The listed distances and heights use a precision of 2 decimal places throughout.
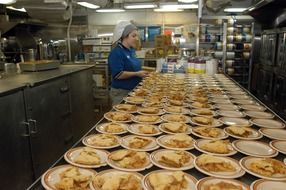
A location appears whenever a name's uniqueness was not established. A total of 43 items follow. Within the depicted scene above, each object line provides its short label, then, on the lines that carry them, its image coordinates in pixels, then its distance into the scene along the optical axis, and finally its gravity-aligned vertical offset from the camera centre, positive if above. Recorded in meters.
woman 2.88 -0.10
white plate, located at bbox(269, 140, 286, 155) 1.12 -0.41
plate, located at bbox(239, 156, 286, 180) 0.90 -0.42
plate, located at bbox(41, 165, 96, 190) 0.83 -0.41
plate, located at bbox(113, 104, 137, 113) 1.72 -0.36
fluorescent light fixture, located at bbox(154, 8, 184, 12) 6.24 +1.07
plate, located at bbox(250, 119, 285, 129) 1.45 -0.40
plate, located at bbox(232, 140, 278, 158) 1.09 -0.42
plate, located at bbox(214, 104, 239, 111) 1.78 -0.37
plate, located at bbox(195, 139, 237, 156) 1.09 -0.41
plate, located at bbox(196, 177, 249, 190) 0.83 -0.42
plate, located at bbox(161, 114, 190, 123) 1.52 -0.38
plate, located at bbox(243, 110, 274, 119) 1.61 -0.39
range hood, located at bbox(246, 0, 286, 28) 4.81 +0.81
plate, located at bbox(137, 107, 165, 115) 1.67 -0.38
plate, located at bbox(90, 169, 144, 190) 0.89 -0.41
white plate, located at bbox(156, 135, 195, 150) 1.15 -0.40
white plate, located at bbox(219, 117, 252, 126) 1.49 -0.40
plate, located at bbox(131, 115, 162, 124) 1.50 -0.38
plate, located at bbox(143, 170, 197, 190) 0.84 -0.42
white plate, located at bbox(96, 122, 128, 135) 1.31 -0.38
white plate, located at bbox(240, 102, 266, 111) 1.77 -0.38
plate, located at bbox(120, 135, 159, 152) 1.12 -0.40
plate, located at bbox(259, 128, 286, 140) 1.28 -0.41
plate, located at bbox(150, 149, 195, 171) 0.96 -0.41
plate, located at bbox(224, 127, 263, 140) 1.26 -0.41
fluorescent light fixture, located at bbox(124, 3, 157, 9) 5.65 +1.05
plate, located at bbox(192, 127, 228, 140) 1.26 -0.40
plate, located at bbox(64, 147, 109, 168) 0.95 -0.40
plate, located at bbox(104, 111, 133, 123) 1.51 -0.37
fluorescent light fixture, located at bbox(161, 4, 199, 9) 5.64 +1.03
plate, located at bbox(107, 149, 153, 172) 0.94 -0.41
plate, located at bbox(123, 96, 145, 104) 1.94 -0.35
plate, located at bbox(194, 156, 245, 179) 0.91 -0.42
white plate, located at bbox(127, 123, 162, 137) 1.32 -0.39
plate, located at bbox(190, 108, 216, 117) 1.65 -0.38
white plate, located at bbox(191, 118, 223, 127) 1.46 -0.40
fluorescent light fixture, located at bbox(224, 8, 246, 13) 5.86 +0.96
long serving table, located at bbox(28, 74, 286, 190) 0.92 -0.34
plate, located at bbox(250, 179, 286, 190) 0.84 -0.43
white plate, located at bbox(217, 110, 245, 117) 1.64 -0.38
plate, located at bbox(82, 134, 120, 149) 1.13 -0.39
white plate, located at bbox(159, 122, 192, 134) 1.34 -0.40
